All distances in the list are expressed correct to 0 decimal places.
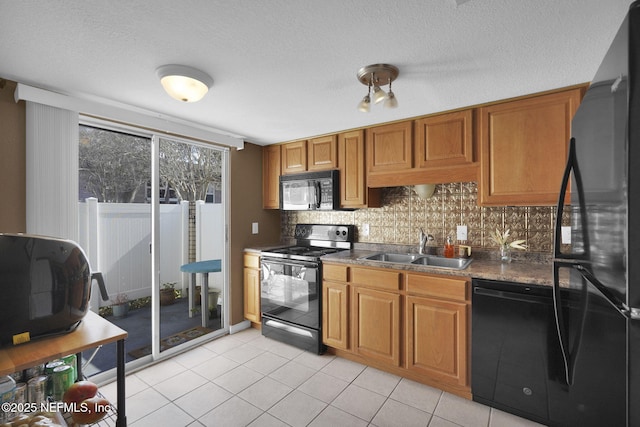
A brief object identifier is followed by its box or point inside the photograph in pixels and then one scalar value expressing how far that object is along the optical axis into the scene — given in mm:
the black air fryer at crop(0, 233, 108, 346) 1114
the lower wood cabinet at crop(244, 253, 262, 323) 3260
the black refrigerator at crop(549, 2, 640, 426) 635
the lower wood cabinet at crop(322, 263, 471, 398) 2080
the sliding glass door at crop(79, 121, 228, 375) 2430
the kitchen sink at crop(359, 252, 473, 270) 2465
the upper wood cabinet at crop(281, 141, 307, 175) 3238
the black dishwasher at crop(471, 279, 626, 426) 1733
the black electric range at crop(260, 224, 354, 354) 2771
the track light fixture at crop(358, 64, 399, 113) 1648
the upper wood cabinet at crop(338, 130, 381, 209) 2832
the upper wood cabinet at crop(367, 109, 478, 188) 2305
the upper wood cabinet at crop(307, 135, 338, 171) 3016
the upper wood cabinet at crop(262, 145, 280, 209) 3489
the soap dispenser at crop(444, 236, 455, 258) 2539
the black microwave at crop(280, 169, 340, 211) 2965
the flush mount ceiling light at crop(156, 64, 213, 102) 1646
